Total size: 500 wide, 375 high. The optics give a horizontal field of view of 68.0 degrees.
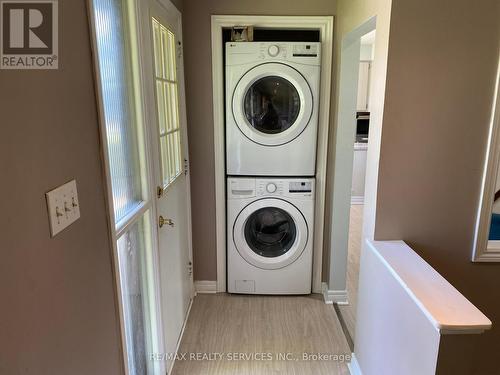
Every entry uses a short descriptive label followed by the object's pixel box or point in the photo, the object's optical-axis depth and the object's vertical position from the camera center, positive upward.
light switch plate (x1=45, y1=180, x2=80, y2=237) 0.86 -0.25
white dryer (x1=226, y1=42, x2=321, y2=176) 2.57 -0.03
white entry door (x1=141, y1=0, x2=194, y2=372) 1.83 -0.30
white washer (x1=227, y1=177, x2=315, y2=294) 2.79 -1.01
